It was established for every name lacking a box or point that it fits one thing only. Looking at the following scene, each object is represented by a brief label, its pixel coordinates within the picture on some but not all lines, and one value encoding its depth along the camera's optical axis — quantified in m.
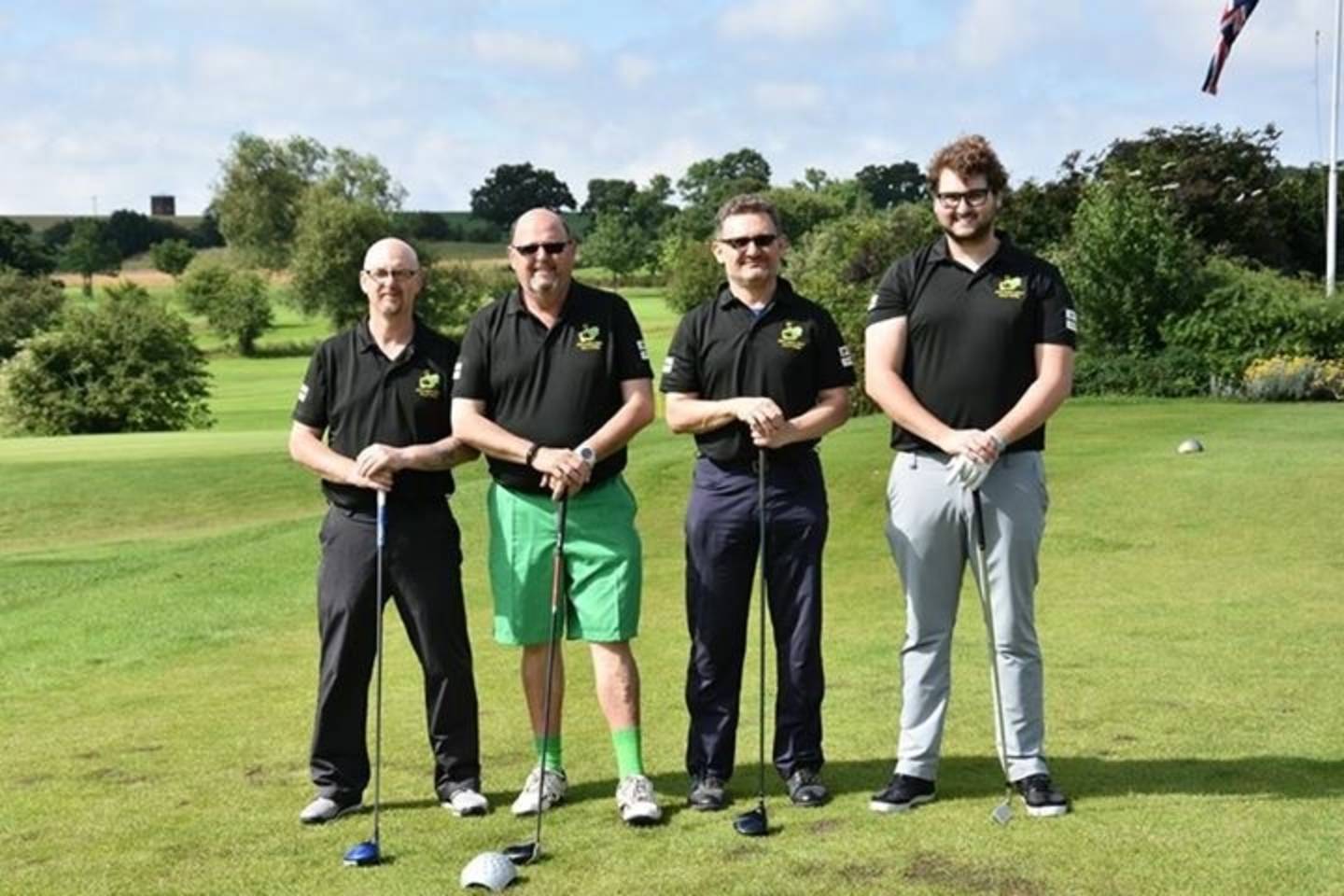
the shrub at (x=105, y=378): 39.22
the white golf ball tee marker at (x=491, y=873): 4.50
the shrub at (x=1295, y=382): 28.86
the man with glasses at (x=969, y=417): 5.21
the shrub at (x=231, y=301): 71.62
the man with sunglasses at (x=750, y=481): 5.42
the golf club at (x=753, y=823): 4.99
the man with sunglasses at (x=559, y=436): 5.41
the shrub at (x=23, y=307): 63.88
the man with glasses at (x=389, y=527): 5.57
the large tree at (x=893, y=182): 141.38
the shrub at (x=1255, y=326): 32.44
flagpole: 35.22
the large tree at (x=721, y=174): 133.12
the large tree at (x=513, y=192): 147.25
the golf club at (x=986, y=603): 5.29
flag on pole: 31.03
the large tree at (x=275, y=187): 92.81
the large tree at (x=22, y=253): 94.12
